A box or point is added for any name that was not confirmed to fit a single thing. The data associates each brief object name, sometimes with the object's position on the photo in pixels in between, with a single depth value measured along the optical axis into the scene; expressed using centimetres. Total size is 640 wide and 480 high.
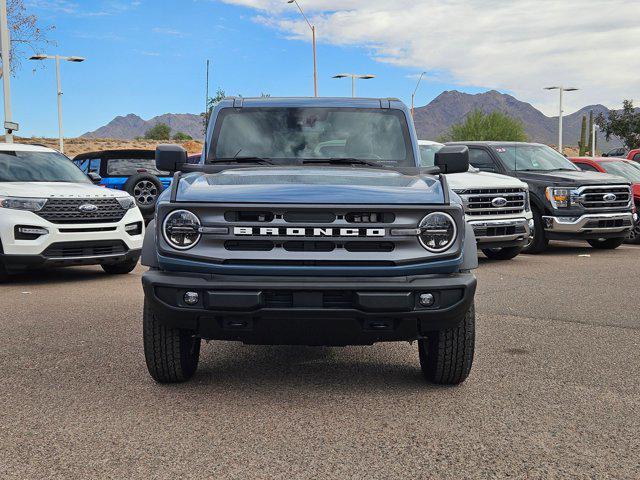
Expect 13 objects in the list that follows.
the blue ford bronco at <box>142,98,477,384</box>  430
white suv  958
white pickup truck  1184
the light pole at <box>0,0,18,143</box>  2108
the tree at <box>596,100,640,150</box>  5847
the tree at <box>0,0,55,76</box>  3080
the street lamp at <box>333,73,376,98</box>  4366
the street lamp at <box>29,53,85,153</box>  3604
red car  1553
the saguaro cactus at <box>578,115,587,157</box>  6511
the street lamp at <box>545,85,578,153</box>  5100
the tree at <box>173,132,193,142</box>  8168
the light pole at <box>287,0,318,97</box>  3803
